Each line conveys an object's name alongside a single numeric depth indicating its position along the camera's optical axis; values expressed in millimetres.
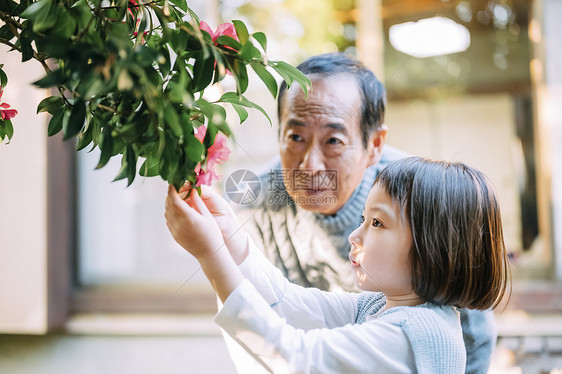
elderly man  724
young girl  572
